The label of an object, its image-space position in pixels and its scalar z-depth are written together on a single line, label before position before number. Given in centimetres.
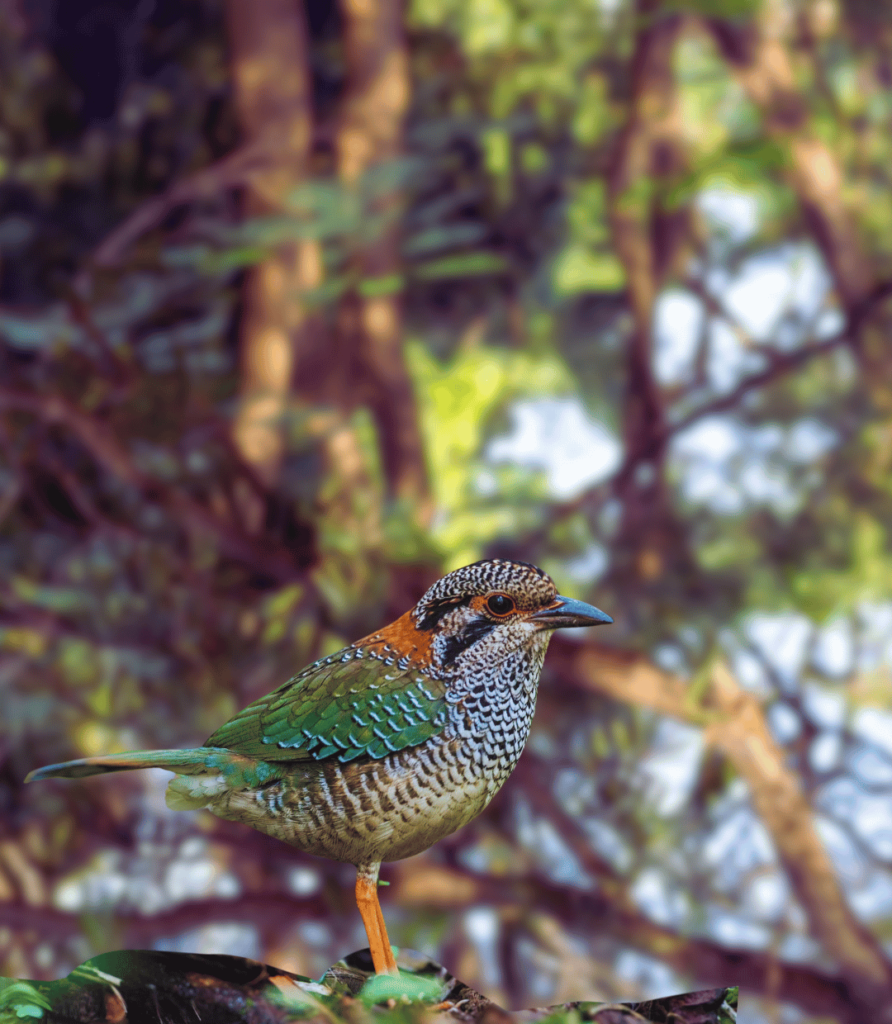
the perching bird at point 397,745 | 167
